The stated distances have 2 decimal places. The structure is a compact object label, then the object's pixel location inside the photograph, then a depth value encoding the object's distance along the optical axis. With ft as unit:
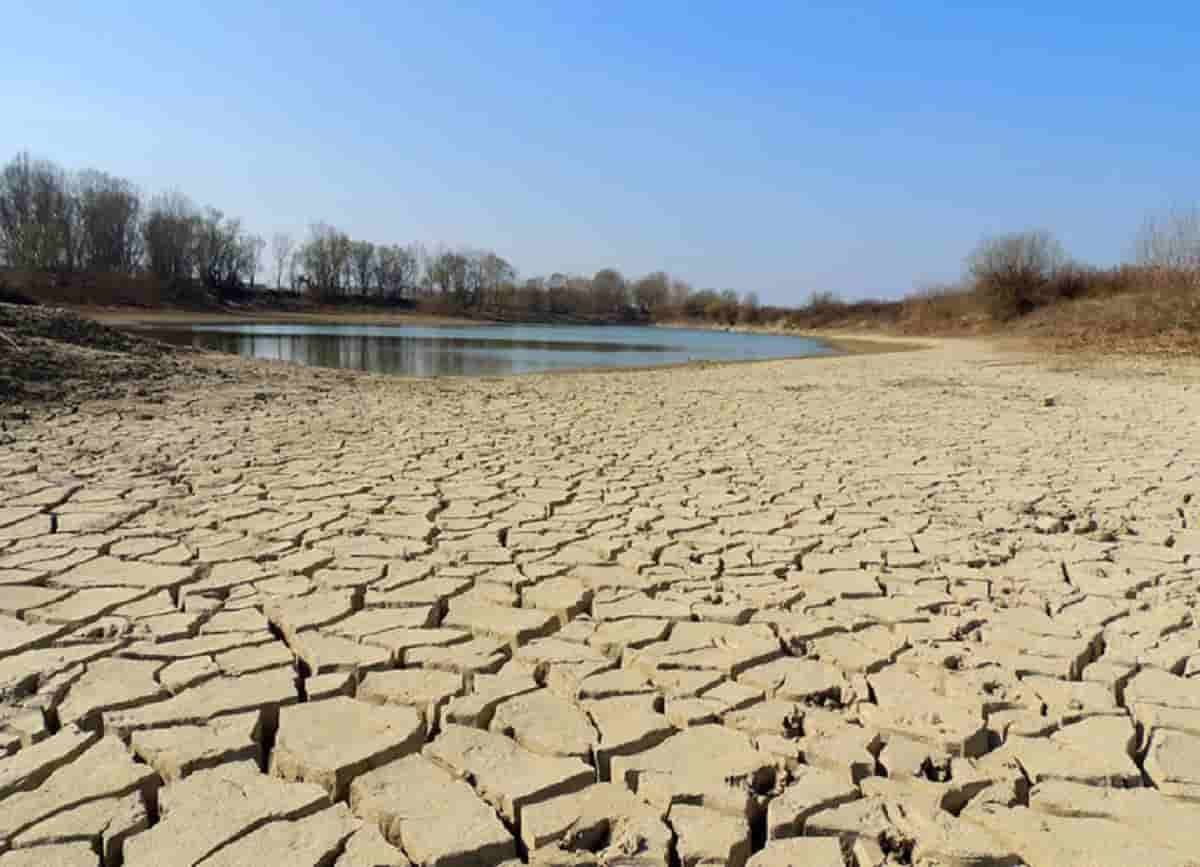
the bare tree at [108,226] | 162.20
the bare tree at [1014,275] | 97.86
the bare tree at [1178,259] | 68.03
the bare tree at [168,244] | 167.94
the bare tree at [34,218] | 146.30
